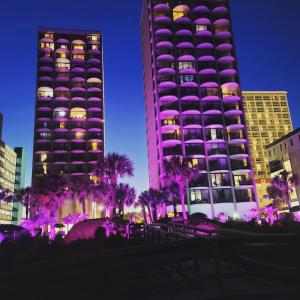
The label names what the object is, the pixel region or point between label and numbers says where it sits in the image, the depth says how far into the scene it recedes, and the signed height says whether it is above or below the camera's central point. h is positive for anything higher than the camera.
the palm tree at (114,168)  62.91 +11.78
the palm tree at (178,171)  65.56 +10.77
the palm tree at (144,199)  75.88 +6.73
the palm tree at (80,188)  77.94 +10.39
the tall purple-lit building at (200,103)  83.31 +33.41
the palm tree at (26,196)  83.44 +9.95
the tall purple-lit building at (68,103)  100.12 +42.17
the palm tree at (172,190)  72.50 +7.83
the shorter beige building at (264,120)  169.62 +53.82
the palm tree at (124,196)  75.12 +7.79
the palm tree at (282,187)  82.50 +8.30
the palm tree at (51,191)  60.31 +7.75
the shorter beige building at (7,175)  136.95 +27.60
